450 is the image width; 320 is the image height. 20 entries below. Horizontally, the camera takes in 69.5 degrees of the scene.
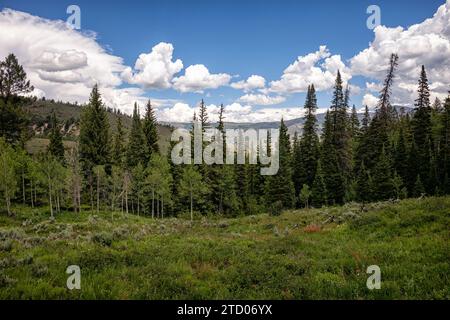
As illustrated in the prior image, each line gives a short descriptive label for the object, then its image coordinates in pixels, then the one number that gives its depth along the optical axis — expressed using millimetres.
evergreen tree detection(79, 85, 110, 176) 53938
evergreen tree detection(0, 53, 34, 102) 46594
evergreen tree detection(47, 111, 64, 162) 59844
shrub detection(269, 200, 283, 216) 34156
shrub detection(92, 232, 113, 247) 14818
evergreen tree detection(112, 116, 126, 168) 62809
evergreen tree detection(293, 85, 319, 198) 61219
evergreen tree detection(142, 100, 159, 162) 63494
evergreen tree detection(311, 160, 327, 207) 54031
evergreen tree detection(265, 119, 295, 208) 56000
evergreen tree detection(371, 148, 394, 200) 45500
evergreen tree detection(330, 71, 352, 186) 58625
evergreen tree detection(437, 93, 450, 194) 44328
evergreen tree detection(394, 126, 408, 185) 50125
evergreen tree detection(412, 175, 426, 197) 44562
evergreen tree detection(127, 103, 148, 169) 61531
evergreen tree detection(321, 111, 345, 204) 55000
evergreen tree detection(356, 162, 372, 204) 47688
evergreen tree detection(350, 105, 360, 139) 75081
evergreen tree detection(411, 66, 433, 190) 52781
